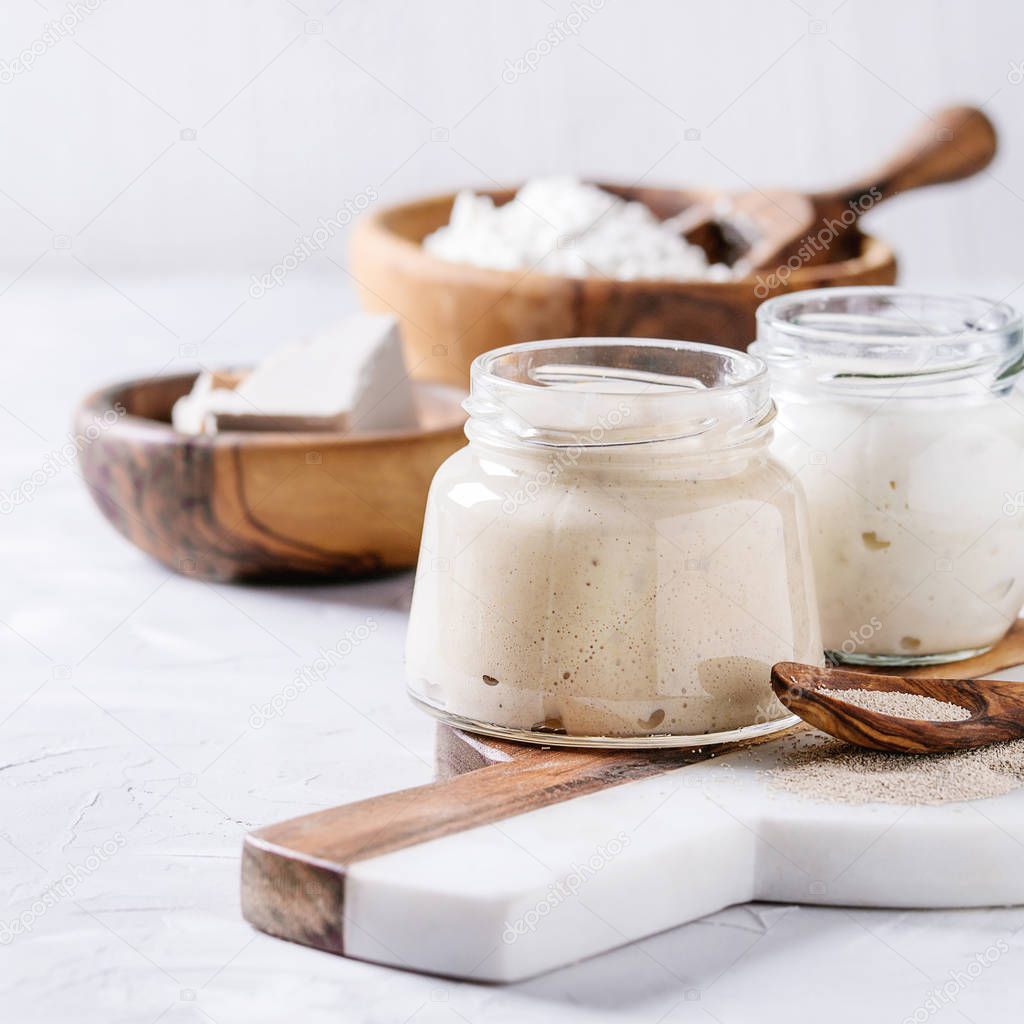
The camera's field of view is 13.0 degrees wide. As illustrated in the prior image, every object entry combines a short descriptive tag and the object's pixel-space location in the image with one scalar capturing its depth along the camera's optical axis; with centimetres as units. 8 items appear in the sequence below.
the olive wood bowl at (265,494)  98
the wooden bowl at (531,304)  104
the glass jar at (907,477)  89
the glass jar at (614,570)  84
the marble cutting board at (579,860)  80
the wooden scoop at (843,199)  114
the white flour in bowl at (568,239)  109
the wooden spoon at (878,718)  85
